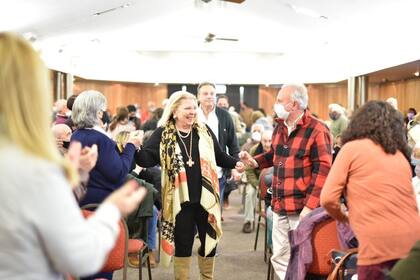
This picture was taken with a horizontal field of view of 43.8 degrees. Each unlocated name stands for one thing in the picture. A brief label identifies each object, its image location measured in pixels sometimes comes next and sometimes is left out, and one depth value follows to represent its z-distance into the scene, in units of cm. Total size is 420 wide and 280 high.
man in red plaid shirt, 332
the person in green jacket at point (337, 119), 924
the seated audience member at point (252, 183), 609
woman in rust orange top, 226
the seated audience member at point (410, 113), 850
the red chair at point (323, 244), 298
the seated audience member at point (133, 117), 953
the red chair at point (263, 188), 498
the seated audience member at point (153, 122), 878
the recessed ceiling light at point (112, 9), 1131
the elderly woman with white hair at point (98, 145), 306
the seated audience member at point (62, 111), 467
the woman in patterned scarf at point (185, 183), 345
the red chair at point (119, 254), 295
